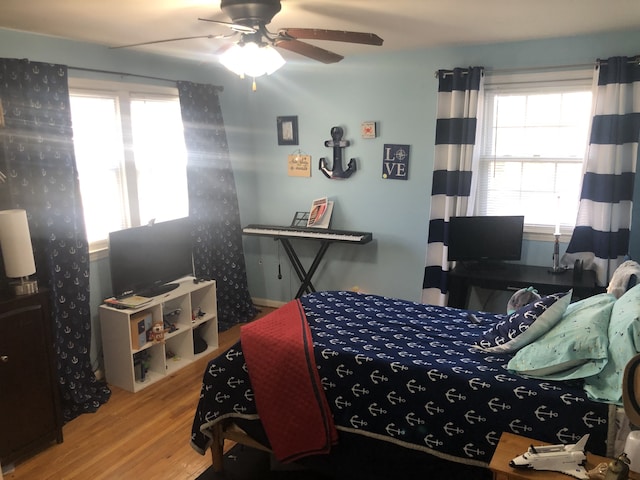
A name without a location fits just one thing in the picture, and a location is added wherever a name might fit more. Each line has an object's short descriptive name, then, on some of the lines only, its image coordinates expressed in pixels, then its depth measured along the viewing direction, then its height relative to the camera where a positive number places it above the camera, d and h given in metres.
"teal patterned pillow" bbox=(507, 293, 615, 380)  2.09 -0.80
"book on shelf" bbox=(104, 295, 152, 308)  3.49 -0.95
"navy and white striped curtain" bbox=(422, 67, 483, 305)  3.86 +0.00
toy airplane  1.75 -1.03
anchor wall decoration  4.48 +0.00
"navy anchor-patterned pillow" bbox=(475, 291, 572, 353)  2.35 -0.77
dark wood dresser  2.64 -1.14
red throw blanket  2.38 -1.10
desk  3.49 -0.86
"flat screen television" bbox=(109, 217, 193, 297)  3.58 -0.70
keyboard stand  4.55 -0.97
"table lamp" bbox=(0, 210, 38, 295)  2.70 -0.45
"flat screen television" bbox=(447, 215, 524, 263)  3.88 -0.60
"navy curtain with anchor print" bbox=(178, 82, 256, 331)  4.27 -0.37
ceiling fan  2.21 +0.59
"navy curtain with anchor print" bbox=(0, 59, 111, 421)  2.98 -0.21
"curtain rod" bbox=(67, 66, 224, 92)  3.41 +0.64
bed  2.07 -1.01
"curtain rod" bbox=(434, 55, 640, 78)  3.39 +0.64
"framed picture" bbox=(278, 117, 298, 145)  4.70 +0.27
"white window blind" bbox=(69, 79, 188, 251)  3.54 +0.06
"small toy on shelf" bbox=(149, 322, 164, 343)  3.61 -1.19
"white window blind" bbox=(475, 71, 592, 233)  3.76 +0.08
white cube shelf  3.49 -1.26
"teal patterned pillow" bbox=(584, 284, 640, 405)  1.98 -0.77
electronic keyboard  4.32 -0.64
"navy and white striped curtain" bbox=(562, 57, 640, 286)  3.43 -0.06
